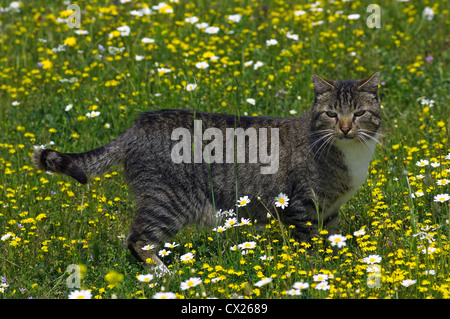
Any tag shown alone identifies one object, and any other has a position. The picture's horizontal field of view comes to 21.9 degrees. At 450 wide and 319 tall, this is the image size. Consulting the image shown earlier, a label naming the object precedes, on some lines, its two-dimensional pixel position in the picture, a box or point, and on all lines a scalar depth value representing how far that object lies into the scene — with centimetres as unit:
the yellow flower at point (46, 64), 1306
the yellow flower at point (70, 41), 1365
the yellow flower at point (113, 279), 702
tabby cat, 842
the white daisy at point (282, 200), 837
